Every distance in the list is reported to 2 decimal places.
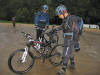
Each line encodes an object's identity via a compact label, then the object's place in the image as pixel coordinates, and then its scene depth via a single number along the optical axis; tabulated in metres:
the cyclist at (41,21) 6.96
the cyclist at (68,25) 4.26
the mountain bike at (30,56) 4.52
